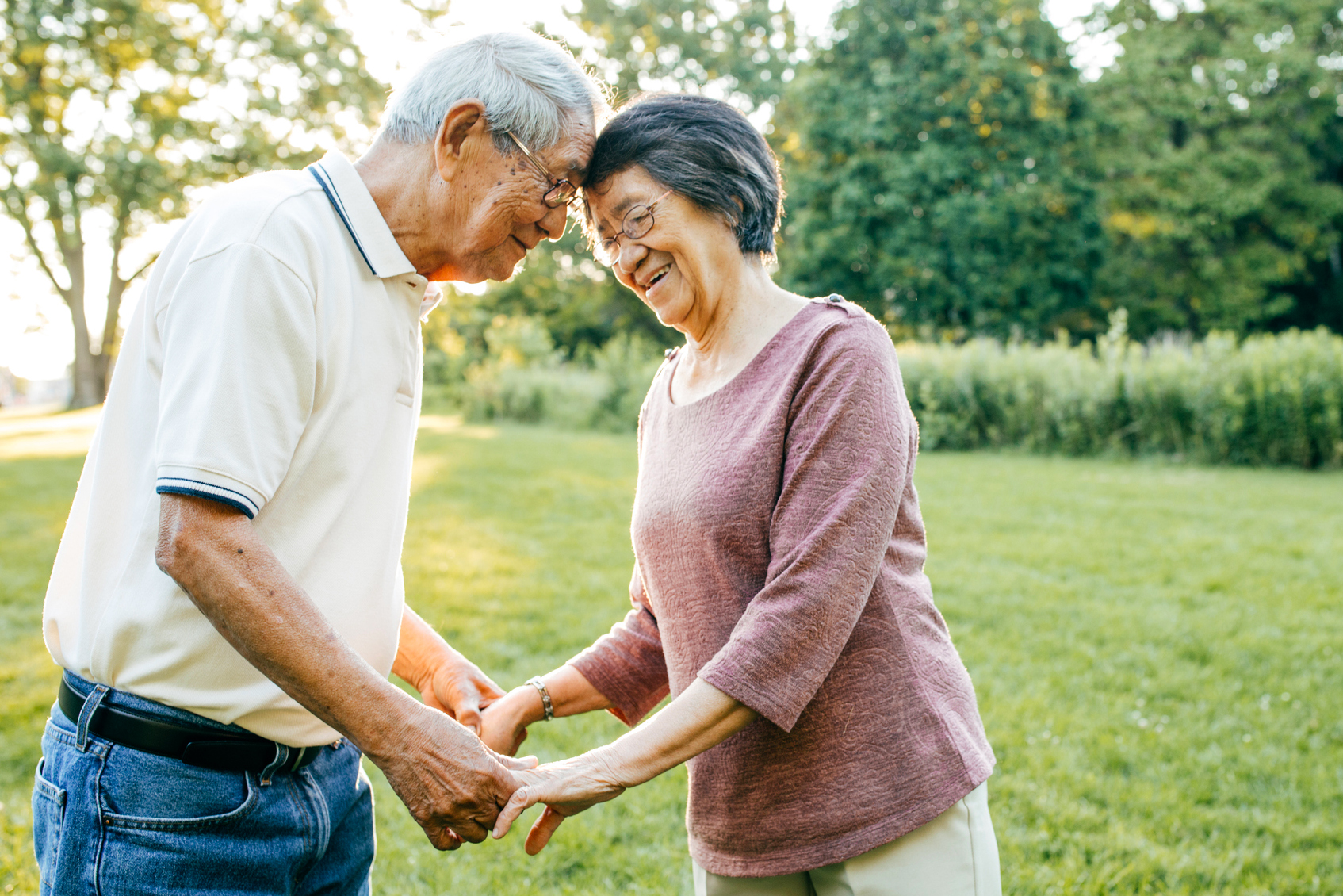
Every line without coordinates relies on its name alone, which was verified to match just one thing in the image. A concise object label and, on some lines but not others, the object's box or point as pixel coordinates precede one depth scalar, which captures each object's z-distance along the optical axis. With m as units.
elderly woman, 1.61
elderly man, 1.39
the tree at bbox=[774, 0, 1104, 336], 25.20
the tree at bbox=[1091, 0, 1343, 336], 27.19
